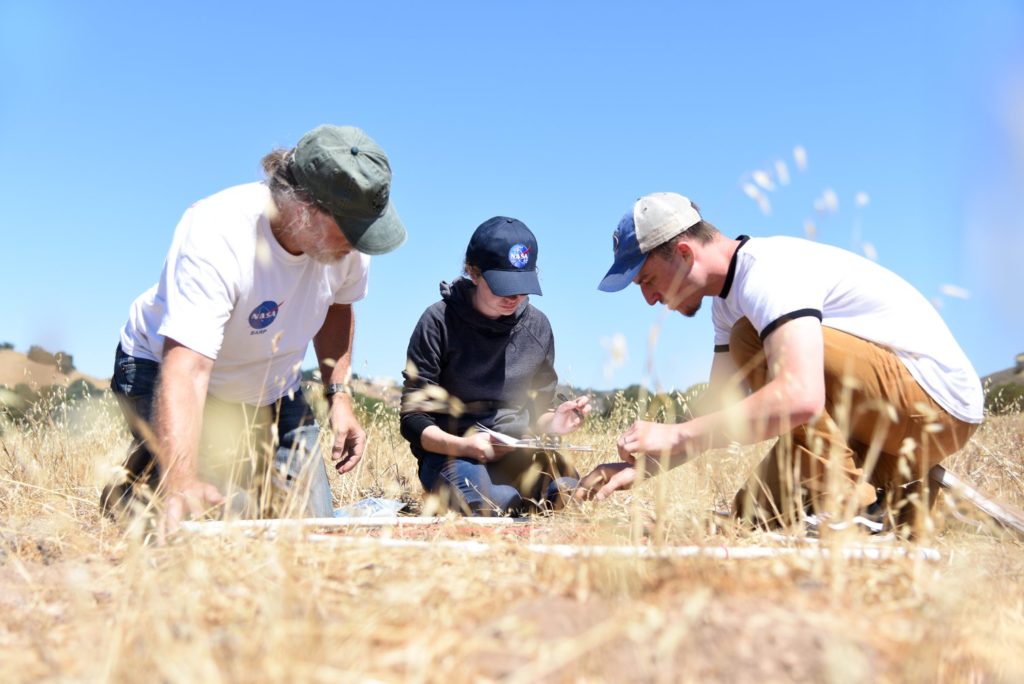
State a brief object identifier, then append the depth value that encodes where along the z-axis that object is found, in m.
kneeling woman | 4.12
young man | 3.07
